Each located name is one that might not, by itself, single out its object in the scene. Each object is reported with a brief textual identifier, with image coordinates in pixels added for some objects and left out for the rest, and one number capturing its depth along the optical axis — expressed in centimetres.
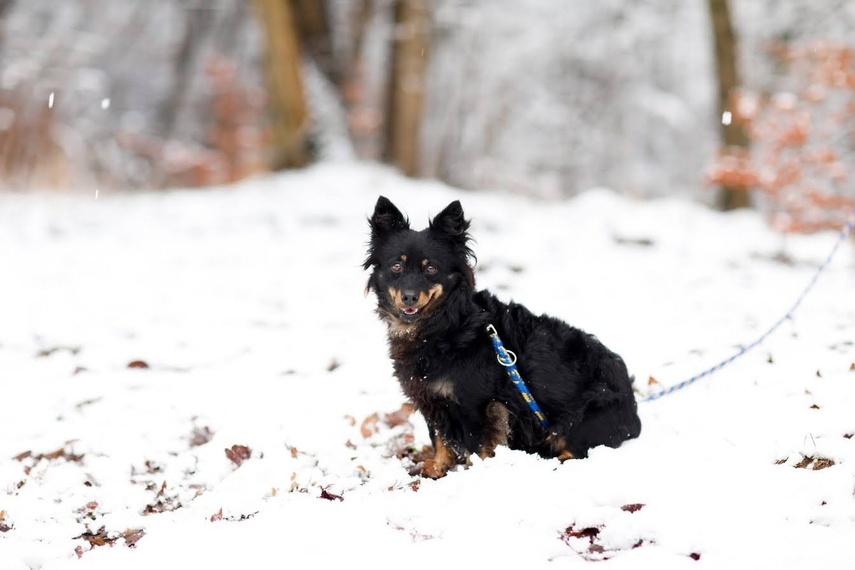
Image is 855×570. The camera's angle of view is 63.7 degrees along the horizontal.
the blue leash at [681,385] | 489
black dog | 416
